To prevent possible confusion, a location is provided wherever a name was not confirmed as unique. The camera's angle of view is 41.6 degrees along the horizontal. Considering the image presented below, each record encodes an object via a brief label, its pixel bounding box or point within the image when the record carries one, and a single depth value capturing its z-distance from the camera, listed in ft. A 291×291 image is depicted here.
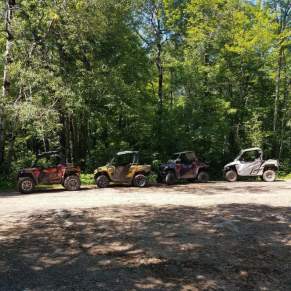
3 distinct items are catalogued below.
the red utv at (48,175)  45.78
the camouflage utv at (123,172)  50.78
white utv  59.36
